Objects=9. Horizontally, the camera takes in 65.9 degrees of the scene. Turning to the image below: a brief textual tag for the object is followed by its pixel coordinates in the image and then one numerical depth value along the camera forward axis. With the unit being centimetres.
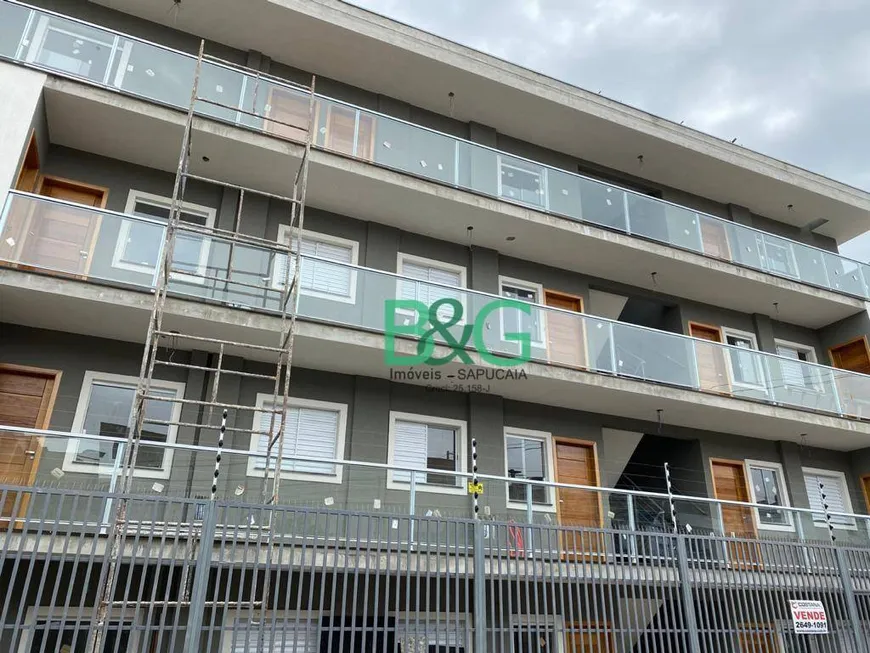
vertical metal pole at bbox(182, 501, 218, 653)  537
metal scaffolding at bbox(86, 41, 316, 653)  786
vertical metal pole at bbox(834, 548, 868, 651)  810
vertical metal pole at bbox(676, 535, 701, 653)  712
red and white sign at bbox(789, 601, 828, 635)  784
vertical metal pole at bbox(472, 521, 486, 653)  628
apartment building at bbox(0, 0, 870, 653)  697
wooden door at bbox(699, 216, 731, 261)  1437
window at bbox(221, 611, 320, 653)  553
